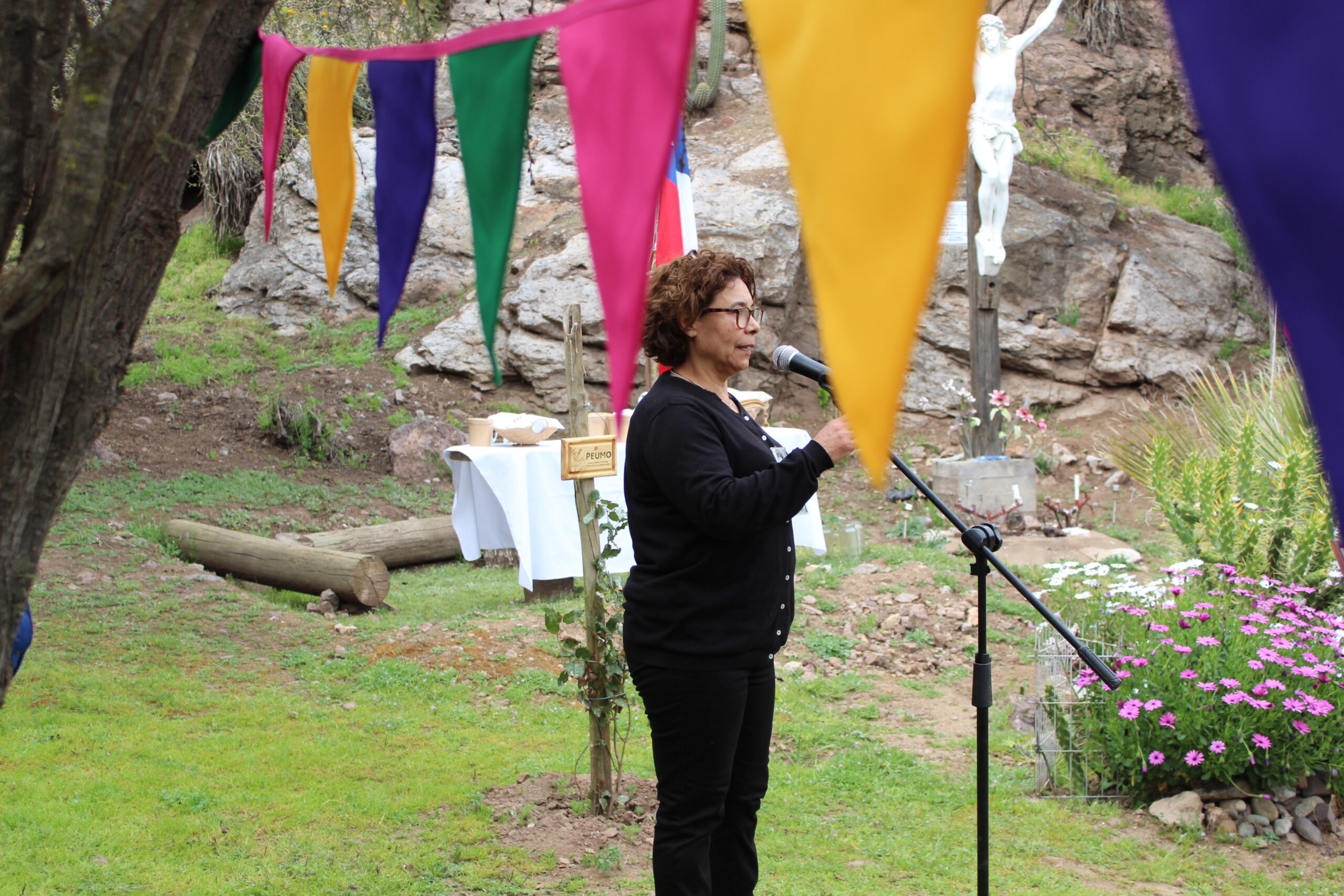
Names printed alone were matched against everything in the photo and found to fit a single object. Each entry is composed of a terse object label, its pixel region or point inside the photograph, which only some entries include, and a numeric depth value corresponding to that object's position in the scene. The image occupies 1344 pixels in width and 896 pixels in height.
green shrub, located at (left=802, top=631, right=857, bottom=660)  5.32
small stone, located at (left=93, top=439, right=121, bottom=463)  8.76
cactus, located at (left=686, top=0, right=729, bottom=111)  8.52
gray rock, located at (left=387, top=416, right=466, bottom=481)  9.55
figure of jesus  7.91
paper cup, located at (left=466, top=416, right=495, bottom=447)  6.02
